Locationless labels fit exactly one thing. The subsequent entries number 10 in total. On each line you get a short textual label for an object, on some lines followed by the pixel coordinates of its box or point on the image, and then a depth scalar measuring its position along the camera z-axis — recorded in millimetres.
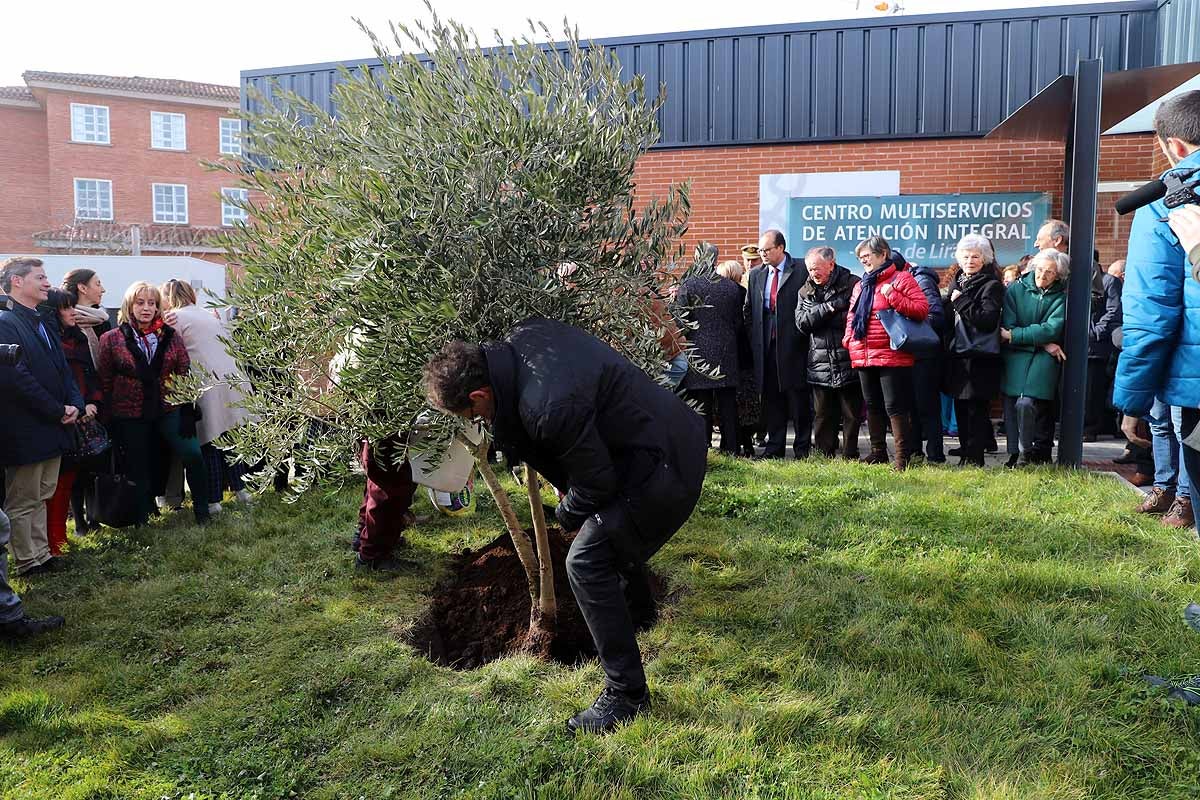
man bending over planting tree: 3219
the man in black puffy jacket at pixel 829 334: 7816
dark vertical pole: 7172
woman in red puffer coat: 7328
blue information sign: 10984
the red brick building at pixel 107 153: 42156
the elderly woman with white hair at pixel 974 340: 7609
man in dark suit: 8328
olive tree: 3547
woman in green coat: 7414
